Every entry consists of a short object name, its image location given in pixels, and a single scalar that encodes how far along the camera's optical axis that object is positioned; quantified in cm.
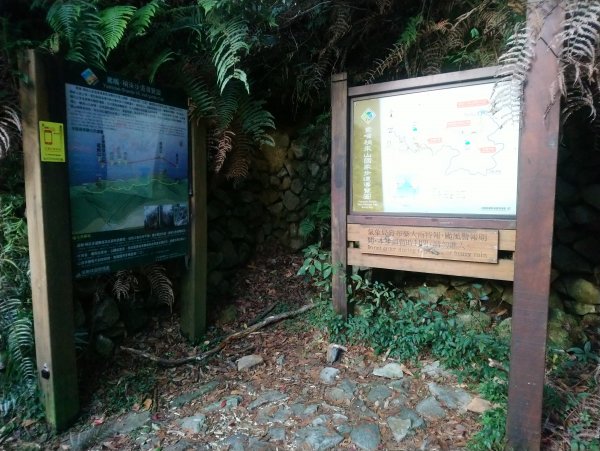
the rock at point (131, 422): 228
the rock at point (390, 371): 259
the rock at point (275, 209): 435
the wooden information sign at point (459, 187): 185
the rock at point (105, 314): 274
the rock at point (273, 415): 228
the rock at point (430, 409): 221
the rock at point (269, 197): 436
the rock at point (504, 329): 277
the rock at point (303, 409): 231
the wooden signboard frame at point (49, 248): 210
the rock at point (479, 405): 219
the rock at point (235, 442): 210
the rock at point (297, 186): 425
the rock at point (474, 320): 288
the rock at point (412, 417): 215
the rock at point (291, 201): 427
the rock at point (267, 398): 244
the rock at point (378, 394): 238
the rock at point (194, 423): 226
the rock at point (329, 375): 260
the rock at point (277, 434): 214
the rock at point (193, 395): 251
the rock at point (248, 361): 285
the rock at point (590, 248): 290
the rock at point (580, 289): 288
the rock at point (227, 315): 343
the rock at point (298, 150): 418
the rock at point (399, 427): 209
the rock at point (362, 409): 225
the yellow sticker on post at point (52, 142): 211
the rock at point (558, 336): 273
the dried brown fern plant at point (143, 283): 280
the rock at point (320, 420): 222
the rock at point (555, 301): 298
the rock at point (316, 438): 207
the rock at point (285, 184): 428
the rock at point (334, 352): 280
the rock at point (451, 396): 227
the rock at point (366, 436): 205
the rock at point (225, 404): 243
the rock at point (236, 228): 398
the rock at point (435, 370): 254
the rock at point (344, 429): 214
